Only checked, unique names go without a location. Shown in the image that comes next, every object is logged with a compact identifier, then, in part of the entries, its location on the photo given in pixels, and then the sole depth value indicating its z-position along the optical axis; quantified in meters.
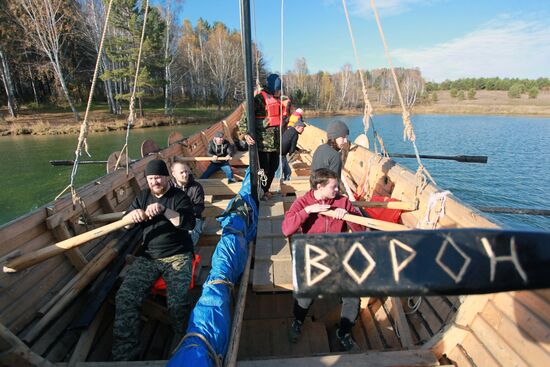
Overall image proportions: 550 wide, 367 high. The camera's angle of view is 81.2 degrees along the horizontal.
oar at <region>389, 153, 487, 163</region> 5.21
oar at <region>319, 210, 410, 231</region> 2.62
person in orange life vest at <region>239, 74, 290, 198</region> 4.51
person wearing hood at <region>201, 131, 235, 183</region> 6.70
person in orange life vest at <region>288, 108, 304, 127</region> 4.68
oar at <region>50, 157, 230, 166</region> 6.22
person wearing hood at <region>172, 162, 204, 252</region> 3.70
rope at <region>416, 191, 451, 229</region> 2.79
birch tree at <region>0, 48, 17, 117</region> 25.90
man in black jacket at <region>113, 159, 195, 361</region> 2.38
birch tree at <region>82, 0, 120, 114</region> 26.02
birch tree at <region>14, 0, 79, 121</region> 23.42
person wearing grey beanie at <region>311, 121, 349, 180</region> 3.81
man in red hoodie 2.63
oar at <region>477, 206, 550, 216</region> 4.35
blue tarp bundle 1.82
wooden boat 1.92
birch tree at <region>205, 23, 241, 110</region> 40.19
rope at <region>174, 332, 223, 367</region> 1.85
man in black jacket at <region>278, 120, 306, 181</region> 4.54
